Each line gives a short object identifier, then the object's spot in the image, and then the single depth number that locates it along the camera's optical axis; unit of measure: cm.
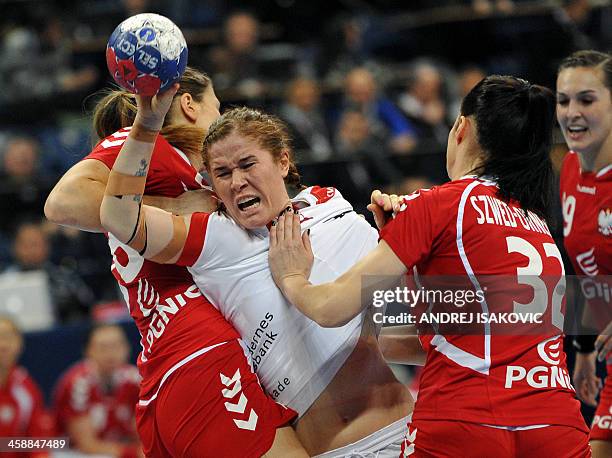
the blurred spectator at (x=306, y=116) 1961
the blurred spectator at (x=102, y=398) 1444
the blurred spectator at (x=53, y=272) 1593
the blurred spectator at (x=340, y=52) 2220
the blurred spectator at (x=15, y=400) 1391
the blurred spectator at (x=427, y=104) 2002
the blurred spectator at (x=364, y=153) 1714
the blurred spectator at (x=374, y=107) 1989
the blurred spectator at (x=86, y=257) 1670
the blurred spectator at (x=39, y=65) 2192
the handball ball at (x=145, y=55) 600
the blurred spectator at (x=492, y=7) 2225
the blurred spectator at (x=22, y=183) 1848
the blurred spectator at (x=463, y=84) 2012
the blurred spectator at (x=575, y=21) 2070
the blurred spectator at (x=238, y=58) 2125
